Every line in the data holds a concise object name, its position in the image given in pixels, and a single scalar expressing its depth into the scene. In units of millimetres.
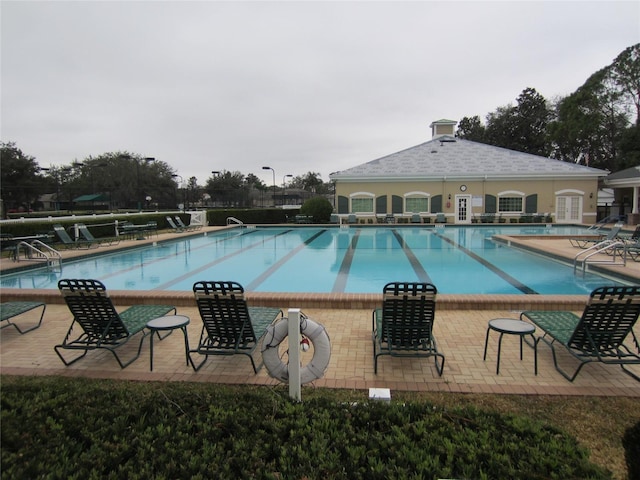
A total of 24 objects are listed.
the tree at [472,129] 48962
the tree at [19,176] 31203
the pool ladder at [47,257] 10698
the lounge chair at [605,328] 3506
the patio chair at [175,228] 19803
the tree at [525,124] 44281
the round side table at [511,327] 3830
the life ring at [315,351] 3285
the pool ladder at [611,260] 9137
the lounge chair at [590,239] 11109
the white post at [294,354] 3029
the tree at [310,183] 65769
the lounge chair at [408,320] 3719
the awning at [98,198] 34156
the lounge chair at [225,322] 3754
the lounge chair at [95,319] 3947
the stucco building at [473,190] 25250
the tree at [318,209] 26125
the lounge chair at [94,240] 13599
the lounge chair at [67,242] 12875
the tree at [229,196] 31473
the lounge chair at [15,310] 4875
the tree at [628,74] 29547
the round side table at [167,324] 3961
